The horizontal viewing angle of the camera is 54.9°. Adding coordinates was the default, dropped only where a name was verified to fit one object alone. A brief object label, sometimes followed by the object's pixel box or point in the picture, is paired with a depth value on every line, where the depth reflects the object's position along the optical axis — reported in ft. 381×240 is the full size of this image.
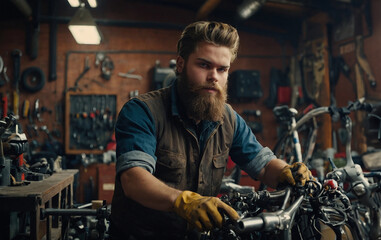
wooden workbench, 7.72
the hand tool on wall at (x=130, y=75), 22.66
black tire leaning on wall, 21.70
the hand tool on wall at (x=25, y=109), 21.40
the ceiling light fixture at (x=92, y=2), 14.48
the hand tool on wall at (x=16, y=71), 21.44
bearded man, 5.94
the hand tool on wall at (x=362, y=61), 17.73
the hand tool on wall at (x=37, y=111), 21.50
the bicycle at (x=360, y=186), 8.63
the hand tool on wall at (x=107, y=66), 22.41
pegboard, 21.48
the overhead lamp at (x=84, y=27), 16.21
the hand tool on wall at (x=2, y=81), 21.32
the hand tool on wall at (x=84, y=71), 22.30
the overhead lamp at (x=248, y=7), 18.82
